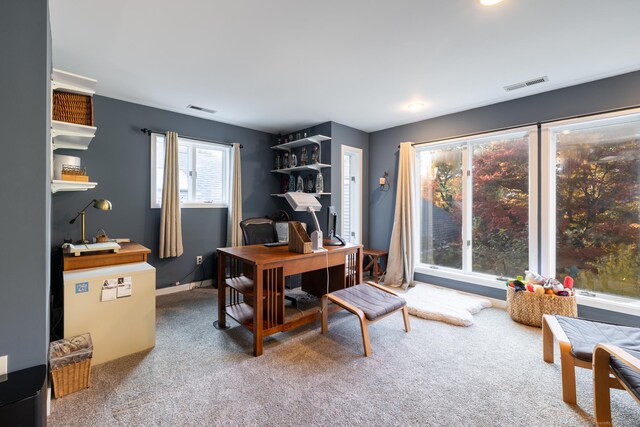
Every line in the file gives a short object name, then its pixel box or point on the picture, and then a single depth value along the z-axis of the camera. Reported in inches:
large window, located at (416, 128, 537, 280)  129.9
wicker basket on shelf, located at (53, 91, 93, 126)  85.5
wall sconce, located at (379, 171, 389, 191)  175.5
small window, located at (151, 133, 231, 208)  144.3
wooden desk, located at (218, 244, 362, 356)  87.4
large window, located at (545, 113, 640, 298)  105.7
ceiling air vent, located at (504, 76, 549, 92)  107.0
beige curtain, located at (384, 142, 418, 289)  159.6
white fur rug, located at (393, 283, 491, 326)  114.2
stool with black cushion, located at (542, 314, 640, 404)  65.2
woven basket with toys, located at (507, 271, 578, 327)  105.0
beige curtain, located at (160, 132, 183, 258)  140.1
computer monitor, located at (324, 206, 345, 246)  121.0
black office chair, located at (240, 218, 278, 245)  133.0
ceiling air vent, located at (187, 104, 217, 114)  140.7
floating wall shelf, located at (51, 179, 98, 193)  88.5
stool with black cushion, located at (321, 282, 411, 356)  87.9
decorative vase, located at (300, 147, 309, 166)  172.6
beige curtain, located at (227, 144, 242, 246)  164.4
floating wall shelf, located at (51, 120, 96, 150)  86.9
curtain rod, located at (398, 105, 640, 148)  102.8
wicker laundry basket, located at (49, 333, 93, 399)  66.3
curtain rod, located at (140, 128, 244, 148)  139.1
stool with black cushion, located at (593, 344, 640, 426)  57.4
